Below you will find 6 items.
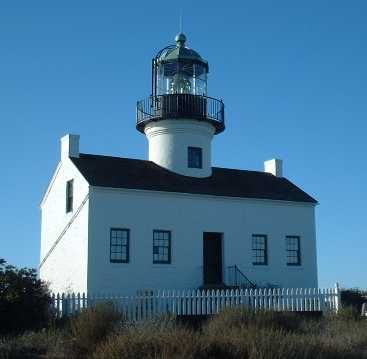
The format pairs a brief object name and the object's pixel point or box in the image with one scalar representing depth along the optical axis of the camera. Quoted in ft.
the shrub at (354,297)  78.54
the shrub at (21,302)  51.57
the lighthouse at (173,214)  70.69
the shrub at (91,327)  37.63
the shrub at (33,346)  38.32
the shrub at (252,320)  44.14
